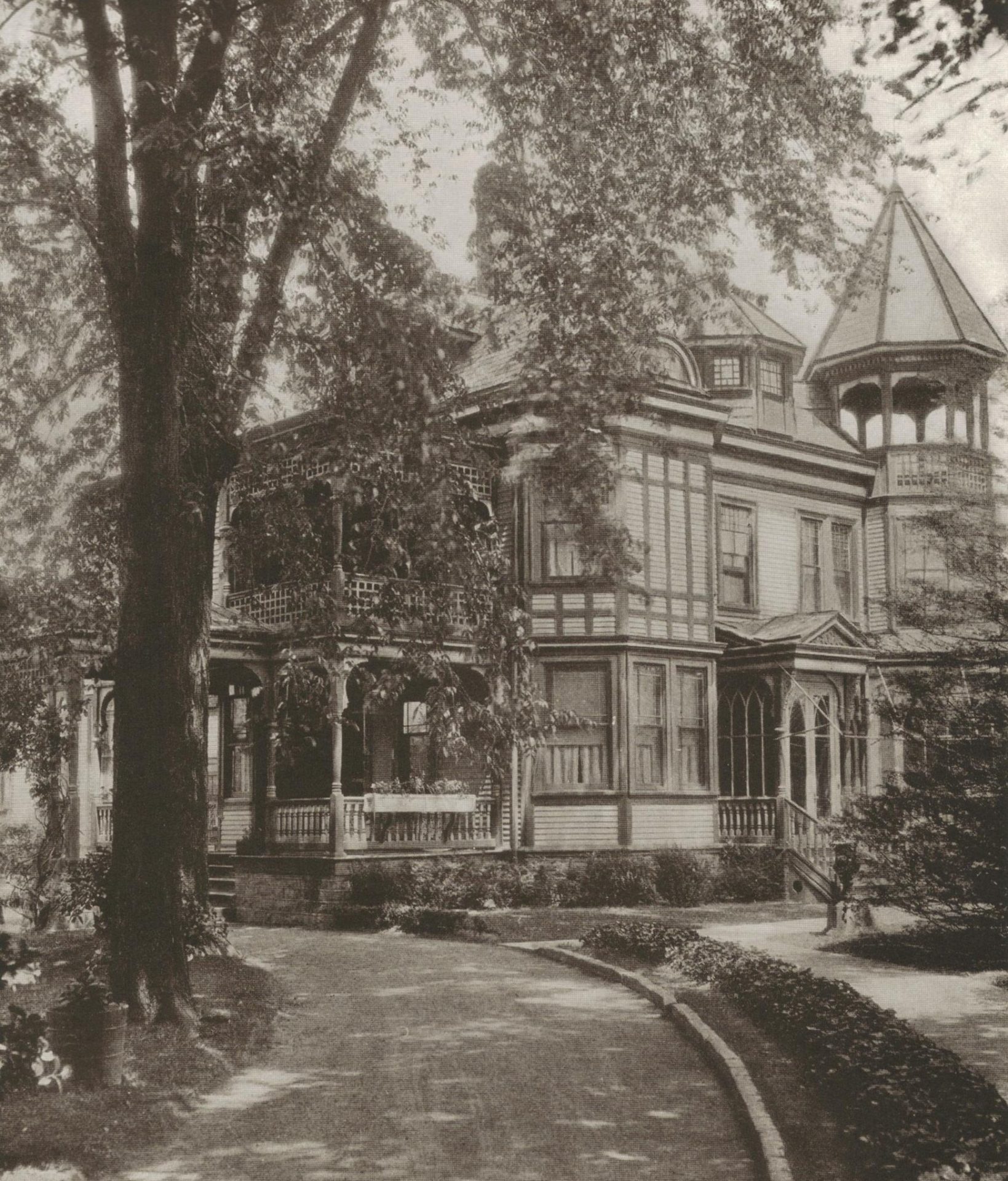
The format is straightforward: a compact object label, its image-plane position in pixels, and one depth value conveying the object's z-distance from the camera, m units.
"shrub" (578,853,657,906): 23.14
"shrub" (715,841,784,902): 24.53
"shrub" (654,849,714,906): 23.67
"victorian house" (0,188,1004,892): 24.73
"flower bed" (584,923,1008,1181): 6.62
